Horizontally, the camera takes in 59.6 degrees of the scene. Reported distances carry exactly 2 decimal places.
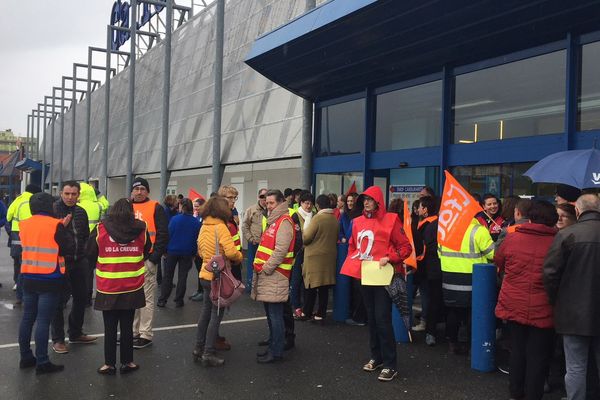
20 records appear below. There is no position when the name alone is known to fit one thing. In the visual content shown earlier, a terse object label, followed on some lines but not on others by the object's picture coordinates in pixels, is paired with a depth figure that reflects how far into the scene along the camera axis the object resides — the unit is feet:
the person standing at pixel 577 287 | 12.23
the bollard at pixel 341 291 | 23.29
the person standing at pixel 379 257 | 15.98
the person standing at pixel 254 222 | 27.37
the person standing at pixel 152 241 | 19.14
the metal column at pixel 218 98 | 41.73
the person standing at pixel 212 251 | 17.10
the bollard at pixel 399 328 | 20.21
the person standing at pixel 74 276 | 18.54
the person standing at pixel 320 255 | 23.06
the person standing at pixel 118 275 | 15.94
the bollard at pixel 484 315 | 16.71
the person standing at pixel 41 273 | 16.30
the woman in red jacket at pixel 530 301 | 13.35
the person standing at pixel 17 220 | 26.32
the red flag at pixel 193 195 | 28.95
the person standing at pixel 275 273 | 17.33
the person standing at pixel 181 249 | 26.78
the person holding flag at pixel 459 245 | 17.57
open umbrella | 15.15
